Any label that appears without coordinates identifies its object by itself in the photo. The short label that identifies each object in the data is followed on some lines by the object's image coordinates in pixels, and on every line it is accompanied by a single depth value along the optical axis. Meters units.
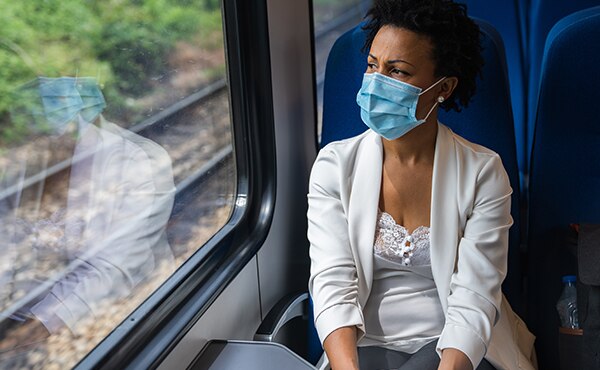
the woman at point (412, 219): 1.51
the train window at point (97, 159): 1.31
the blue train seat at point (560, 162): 1.74
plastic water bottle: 1.77
